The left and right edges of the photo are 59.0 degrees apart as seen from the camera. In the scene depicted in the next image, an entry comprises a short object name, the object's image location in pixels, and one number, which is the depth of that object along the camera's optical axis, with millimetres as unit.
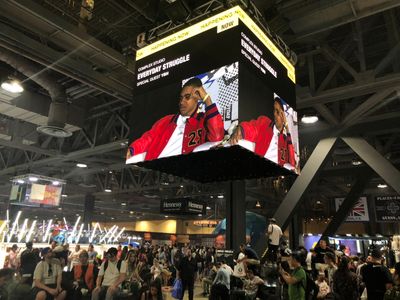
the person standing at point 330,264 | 7402
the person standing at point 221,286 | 8180
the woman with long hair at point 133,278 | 7035
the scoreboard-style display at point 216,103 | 4055
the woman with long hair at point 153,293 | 6320
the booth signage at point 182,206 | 16520
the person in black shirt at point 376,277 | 5480
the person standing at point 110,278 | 6719
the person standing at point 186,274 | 10867
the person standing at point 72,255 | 11730
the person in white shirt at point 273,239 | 8648
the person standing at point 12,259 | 10789
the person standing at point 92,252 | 12684
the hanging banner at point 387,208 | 15812
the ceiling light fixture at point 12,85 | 7473
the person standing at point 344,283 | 5648
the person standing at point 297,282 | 5328
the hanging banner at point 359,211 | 16781
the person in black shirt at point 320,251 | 9141
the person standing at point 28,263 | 7902
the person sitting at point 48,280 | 6562
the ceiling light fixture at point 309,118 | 8789
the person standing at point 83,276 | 7426
